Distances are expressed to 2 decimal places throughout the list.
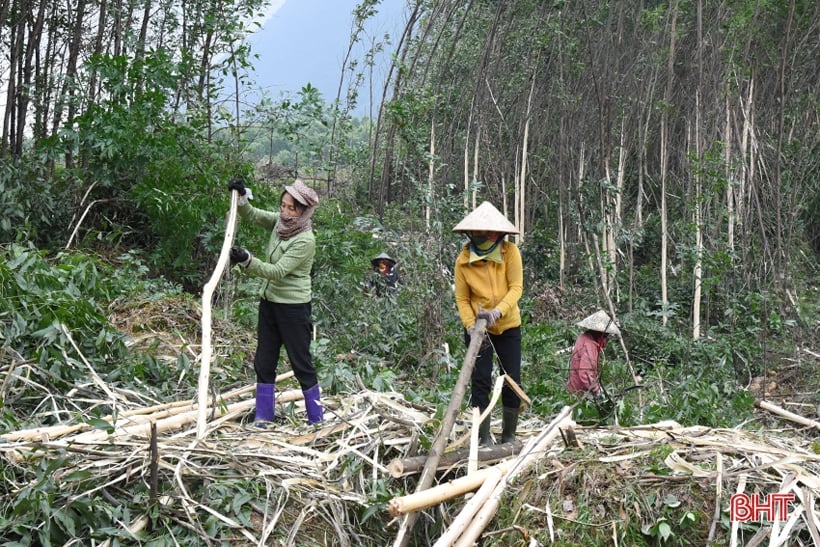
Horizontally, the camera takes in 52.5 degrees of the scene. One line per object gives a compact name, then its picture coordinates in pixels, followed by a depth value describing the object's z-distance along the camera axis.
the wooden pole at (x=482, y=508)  3.13
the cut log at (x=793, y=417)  5.27
